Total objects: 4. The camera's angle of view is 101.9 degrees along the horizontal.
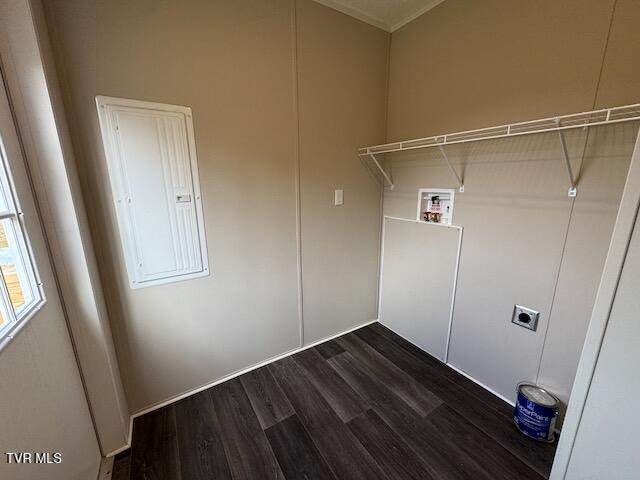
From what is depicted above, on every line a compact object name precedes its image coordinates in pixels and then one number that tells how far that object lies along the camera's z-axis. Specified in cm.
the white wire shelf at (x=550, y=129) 109
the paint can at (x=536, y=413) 137
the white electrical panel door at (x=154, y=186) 130
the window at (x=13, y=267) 79
